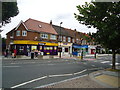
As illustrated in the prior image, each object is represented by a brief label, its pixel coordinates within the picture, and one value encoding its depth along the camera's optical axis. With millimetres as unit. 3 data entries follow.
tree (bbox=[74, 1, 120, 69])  4673
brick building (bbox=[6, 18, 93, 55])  19787
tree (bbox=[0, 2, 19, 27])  18486
